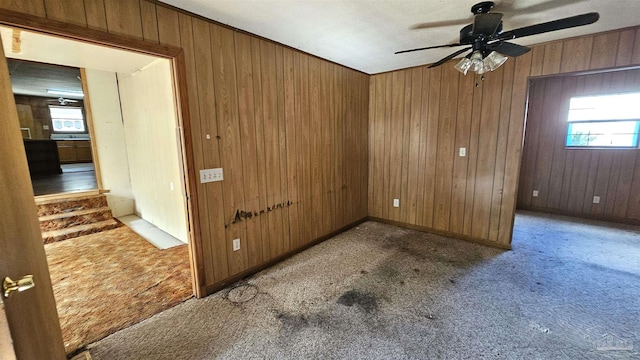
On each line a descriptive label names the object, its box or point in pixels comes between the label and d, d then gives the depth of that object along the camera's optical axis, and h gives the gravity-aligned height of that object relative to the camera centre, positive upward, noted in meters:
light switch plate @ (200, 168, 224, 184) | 2.32 -0.22
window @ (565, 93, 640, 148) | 3.97 +0.38
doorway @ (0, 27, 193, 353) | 2.99 +0.17
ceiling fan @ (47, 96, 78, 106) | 8.62 +1.77
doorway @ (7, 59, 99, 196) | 5.09 +0.93
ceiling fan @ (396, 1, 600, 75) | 1.66 +0.78
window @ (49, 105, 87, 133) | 8.82 +1.19
